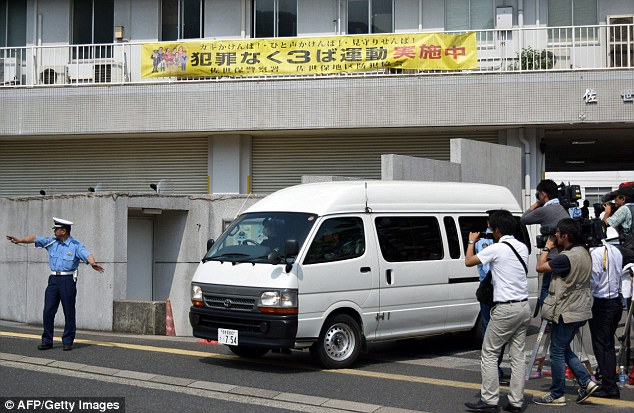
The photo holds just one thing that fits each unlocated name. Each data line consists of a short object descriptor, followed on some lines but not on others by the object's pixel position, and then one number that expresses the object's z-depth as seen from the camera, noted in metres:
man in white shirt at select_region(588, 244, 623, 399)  8.75
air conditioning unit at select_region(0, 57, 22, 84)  22.31
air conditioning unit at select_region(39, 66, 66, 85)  22.39
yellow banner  19.42
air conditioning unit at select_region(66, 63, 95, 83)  22.52
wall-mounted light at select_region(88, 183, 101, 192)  22.41
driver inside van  10.53
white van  10.13
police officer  11.50
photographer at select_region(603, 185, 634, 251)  10.19
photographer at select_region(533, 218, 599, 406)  8.36
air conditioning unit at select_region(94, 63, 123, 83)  22.14
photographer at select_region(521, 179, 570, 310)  10.54
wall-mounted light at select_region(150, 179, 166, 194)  20.47
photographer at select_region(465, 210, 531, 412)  8.07
